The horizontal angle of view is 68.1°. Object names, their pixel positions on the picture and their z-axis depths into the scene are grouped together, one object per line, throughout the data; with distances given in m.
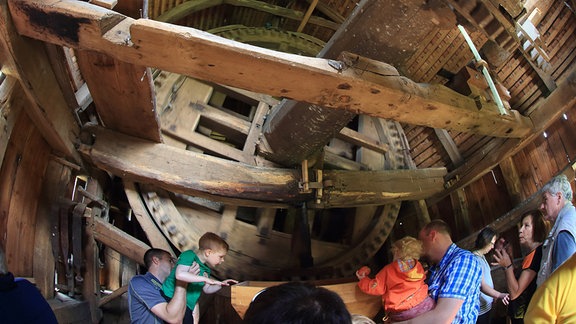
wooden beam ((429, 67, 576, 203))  3.41
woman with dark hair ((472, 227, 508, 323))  2.93
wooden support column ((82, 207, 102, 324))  3.09
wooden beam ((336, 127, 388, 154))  4.44
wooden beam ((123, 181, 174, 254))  3.48
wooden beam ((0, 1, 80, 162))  2.07
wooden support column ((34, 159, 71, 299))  2.74
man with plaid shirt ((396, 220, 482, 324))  2.23
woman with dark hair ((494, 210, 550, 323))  2.72
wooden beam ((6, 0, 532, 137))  1.98
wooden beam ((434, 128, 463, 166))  4.38
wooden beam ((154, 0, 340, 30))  3.86
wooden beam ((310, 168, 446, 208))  3.74
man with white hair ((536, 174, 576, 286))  2.39
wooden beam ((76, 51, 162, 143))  2.48
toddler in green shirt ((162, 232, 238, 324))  2.38
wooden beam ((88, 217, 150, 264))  3.22
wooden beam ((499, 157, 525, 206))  3.77
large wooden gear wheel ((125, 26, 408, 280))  3.65
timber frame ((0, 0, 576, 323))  2.11
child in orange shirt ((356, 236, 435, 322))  2.33
